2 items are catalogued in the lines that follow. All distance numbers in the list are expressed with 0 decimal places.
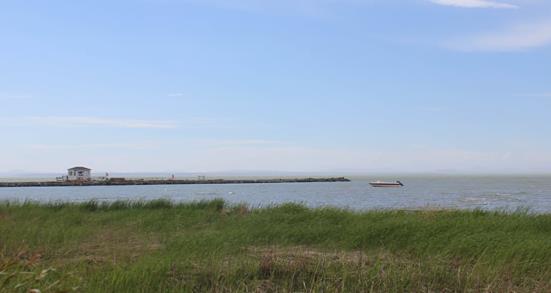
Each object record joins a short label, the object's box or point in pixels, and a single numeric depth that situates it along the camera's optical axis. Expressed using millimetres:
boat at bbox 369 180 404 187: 102312
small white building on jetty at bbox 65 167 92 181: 112375
